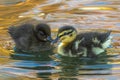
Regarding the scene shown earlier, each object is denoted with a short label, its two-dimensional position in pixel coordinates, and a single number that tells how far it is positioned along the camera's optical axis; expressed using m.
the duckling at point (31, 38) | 9.27
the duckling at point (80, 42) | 8.72
